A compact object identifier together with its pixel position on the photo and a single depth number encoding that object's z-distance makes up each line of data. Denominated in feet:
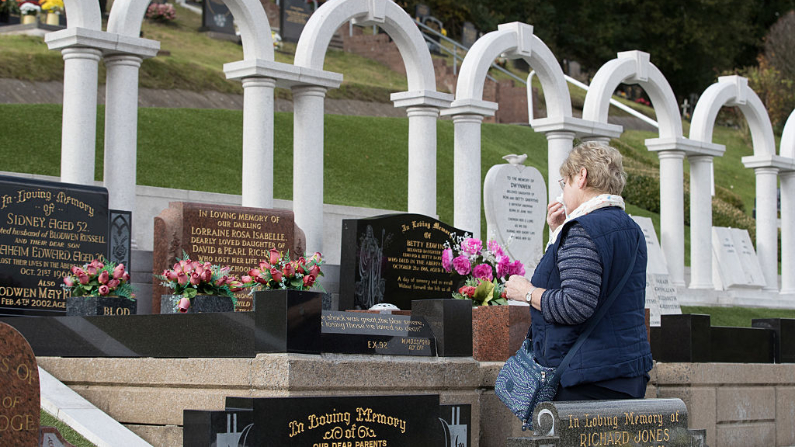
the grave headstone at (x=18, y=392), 17.15
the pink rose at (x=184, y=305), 29.07
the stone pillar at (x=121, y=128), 40.50
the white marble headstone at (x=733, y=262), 69.41
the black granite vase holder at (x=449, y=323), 25.68
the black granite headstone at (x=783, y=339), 35.35
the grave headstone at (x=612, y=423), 14.46
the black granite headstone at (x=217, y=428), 18.37
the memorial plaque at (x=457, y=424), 22.79
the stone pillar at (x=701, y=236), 63.87
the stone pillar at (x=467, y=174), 51.42
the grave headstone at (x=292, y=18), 119.96
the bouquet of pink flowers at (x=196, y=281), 29.58
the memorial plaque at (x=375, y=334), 23.47
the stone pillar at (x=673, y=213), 61.77
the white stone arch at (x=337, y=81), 46.06
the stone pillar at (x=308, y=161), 46.01
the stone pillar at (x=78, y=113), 39.58
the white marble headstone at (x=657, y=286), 53.36
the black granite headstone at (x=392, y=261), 38.75
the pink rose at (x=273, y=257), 28.12
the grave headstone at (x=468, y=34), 144.97
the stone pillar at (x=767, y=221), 68.95
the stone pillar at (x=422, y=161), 49.93
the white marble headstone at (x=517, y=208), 49.62
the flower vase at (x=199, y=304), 29.60
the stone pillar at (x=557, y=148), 55.83
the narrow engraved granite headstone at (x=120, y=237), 35.73
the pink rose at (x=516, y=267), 35.35
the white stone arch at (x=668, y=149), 60.99
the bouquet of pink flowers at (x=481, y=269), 31.76
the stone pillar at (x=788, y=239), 69.46
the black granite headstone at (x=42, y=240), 32.40
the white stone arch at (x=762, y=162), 66.28
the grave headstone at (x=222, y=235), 35.81
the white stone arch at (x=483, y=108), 51.47
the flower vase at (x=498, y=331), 28.30
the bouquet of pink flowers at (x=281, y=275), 28.04
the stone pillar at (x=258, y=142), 44.32
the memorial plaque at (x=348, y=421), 19.58
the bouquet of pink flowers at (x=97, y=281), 30.27
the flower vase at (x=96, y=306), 29.96
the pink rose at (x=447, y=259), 35.70
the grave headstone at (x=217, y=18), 122.31
